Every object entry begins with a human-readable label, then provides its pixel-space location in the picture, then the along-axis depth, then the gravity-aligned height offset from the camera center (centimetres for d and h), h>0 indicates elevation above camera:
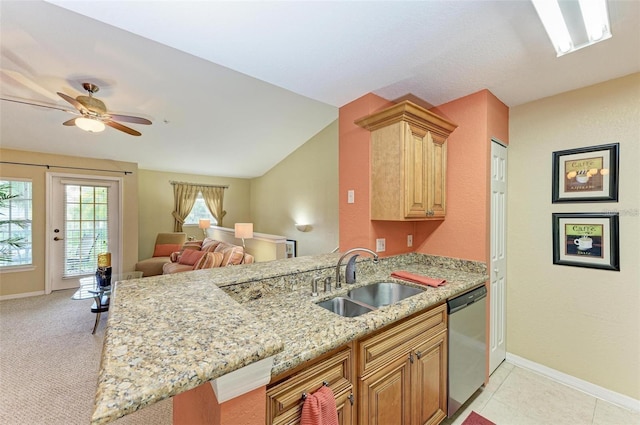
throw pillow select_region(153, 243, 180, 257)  572 -84
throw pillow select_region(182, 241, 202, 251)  568 -74
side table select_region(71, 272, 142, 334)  296 -103
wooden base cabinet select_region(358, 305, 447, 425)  120 -87
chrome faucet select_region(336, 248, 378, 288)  172 -42
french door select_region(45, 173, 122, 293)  446 -24
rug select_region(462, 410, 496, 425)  172 -144
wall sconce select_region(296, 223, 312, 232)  568 -33
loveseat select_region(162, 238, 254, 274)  366 -73
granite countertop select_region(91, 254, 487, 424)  58 -38
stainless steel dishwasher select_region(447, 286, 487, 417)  171 -96
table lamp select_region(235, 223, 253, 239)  478 -35
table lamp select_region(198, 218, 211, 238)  674 -28
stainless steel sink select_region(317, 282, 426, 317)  161 -60
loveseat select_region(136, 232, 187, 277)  507 -87
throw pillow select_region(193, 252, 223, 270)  359 -70
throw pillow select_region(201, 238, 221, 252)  495 -66
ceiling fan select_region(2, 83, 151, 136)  237 +102
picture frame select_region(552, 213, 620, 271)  191 -22
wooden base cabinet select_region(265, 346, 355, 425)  90 -69
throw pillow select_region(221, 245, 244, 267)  367 -65
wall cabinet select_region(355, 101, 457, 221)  190 +41
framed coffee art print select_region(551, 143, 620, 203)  191 +31
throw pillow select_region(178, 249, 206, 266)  467 -83
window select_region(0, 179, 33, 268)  395 -18
